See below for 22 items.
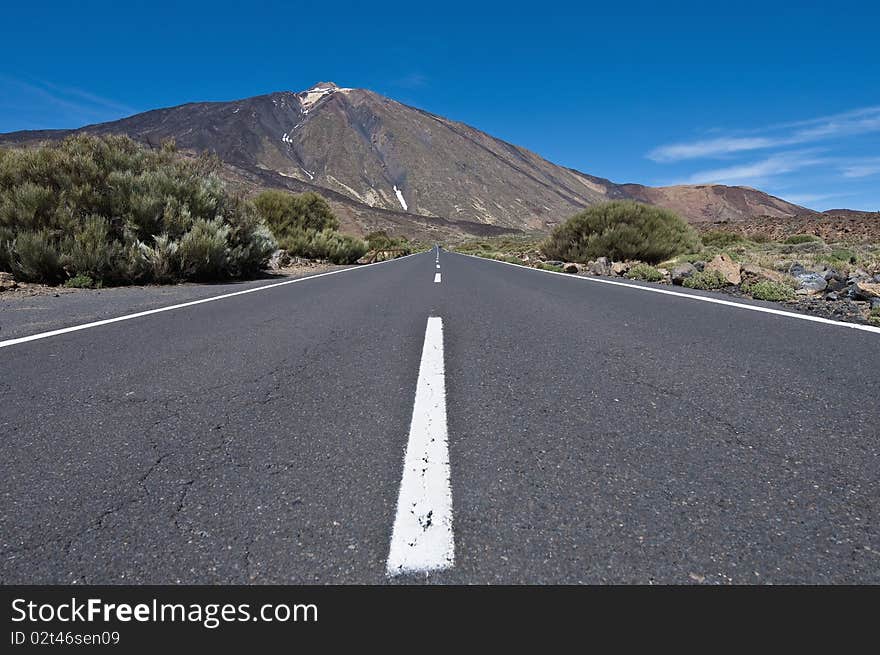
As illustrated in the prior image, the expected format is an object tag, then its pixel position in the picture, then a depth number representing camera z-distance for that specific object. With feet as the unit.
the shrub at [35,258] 28.89
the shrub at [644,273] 35.60
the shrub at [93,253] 30.32
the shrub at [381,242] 151.49
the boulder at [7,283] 26.50
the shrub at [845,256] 39.15
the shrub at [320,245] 72.69
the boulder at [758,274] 28.09
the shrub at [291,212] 74.38
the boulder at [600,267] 43.09
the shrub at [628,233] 57.77
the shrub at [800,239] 66.81
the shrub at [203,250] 34.65
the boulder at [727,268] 28.63
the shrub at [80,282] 29.45
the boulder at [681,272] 31.76
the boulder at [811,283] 23.79
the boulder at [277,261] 54.76
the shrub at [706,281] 27.96
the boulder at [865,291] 19.36
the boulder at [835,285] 22.72
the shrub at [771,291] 21.86
